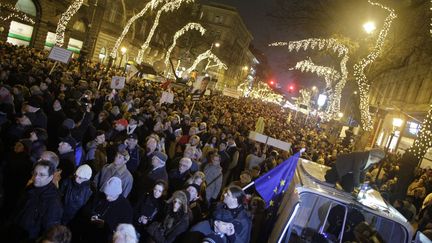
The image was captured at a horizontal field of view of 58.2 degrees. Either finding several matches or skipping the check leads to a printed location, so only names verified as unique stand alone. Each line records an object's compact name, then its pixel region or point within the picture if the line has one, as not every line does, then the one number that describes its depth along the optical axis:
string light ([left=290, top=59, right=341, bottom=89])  30.92
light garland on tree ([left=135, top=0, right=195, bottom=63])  34.52
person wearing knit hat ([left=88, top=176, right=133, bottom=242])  4.65
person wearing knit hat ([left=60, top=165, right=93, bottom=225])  4.73
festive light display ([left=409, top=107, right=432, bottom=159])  12.62
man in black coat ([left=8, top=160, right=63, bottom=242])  4.03
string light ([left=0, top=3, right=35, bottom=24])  27.95
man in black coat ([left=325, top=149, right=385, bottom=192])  5.55
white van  5.09
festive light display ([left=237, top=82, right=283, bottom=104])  85.71
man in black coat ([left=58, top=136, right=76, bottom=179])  5.67
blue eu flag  7.10
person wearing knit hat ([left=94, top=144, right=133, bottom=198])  5.65
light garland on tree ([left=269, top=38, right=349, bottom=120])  23.78
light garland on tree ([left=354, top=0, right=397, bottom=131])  20.81
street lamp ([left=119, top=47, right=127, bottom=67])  45.99
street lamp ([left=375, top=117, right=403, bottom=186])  24.57
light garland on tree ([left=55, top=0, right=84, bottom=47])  28.44
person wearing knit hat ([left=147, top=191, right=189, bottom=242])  4.56
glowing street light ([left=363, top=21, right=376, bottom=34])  15.73
